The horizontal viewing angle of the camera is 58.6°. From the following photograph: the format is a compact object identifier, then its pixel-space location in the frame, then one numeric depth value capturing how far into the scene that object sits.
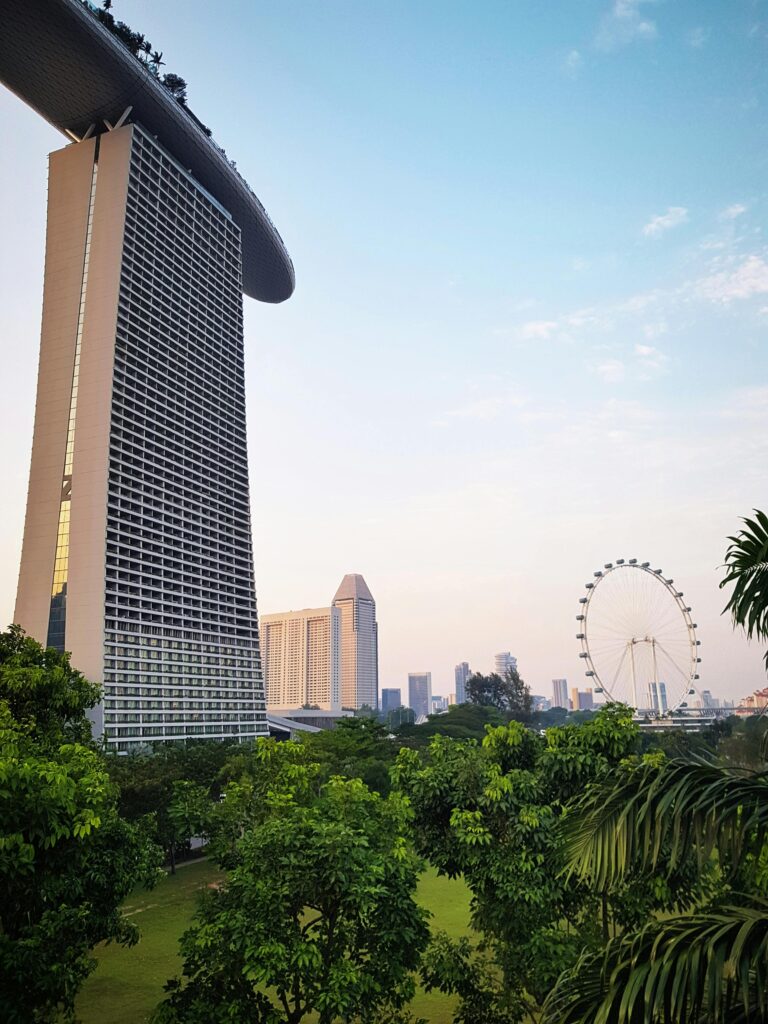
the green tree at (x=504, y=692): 129.75
